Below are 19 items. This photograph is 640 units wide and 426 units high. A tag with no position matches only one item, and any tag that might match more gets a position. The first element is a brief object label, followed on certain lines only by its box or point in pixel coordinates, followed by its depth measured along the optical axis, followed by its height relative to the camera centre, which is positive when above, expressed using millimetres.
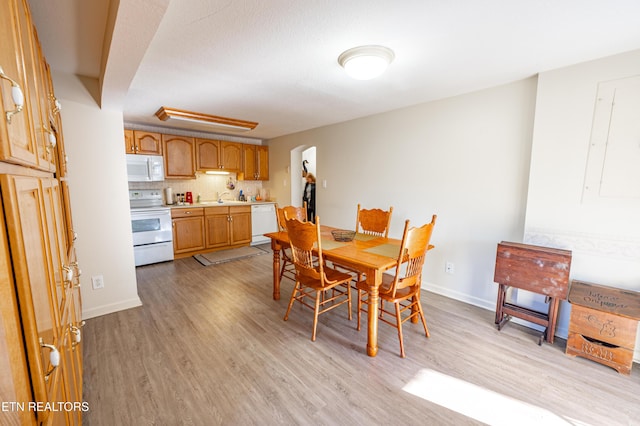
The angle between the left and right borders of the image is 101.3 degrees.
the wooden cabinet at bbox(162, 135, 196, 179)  4410 +525
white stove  3977 -678
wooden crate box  1778 -956
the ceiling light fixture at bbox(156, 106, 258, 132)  3402 +948
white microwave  4047 +300
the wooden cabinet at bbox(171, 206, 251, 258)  4434 -753
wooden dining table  1892 -532
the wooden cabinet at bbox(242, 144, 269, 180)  5422 +526
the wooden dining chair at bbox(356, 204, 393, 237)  2891 -385
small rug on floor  4332 -1197
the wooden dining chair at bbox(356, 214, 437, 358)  1854 -692
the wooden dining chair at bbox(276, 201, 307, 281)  2877 -315
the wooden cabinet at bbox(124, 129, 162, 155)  4023 +701
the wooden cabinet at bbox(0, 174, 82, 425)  579 -288
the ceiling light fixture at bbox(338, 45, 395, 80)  1821 +909
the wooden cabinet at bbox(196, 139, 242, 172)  4773 +604
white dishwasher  5348 -703
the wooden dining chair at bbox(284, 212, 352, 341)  2062 -630
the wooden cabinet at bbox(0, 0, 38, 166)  574 +204
